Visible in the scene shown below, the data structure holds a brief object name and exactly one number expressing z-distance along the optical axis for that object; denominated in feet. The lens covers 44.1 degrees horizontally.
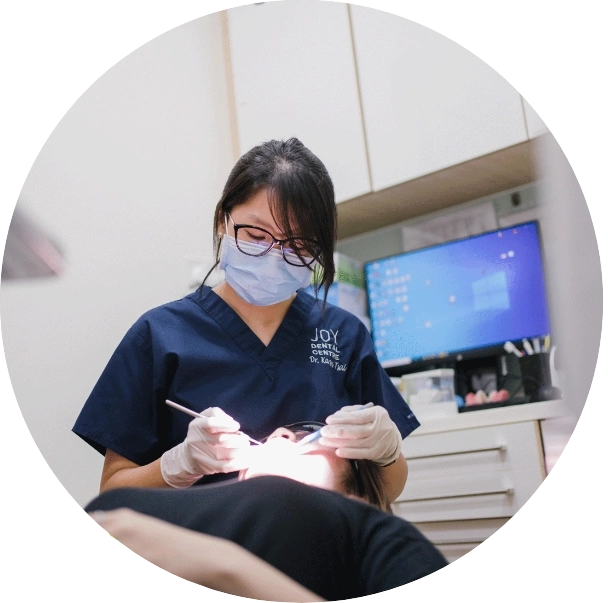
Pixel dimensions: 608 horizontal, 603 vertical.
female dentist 3.23
